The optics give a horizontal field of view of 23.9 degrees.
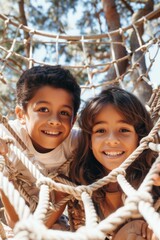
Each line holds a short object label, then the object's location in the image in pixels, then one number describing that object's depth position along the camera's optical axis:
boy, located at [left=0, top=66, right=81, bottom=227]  1.01
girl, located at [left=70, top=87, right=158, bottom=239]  0.93
